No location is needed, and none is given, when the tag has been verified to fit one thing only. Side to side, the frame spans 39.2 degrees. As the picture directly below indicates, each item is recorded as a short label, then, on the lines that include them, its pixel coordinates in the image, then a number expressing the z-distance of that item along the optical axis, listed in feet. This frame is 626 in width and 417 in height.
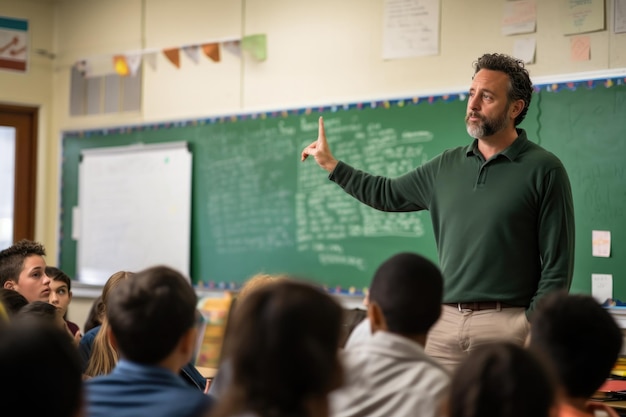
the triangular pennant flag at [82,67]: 21.83
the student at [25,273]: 13.06
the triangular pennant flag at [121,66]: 20.89
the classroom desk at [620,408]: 9.29
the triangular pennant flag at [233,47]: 18.97
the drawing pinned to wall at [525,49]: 14.85
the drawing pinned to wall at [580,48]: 14.29
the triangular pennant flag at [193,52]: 19.69
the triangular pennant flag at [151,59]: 20.47
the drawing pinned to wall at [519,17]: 14.89
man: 9.44
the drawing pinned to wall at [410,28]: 16.10
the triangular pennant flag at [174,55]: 19.97
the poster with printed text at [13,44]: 21.57
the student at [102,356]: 9.70
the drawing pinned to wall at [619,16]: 13.99
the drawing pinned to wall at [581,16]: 14.19
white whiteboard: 19.86
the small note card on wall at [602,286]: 14.03
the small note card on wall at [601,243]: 14.06
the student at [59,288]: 13.41
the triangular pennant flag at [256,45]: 18.54
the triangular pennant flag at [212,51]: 19.26
